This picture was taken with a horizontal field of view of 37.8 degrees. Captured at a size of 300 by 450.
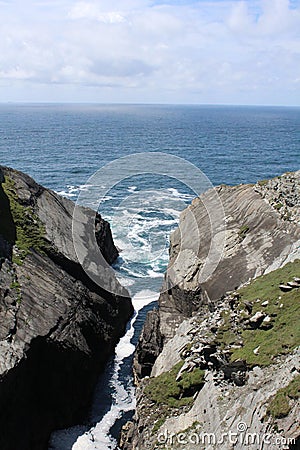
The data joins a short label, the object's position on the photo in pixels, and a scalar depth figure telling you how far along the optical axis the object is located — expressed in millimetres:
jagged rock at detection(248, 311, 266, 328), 24266
